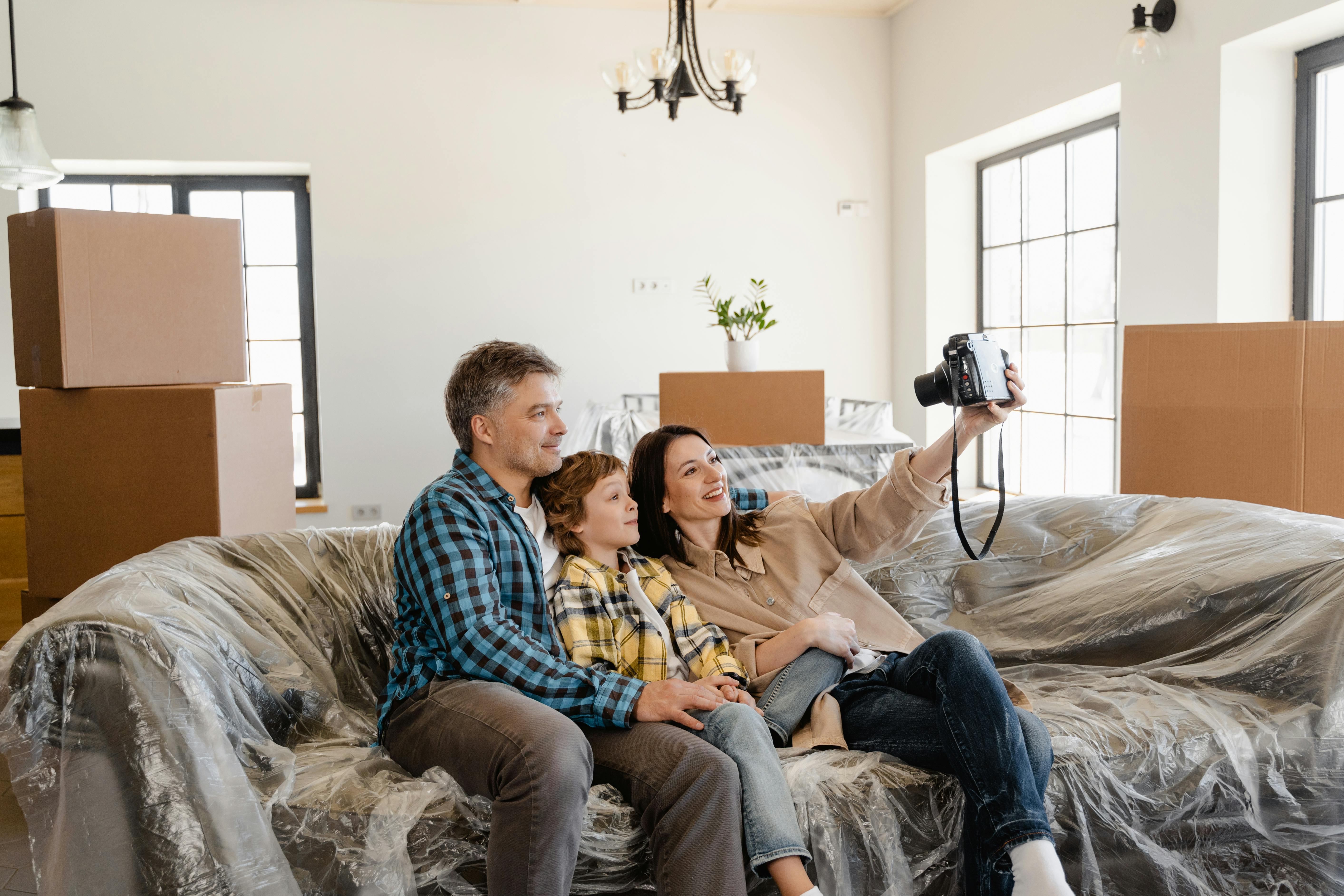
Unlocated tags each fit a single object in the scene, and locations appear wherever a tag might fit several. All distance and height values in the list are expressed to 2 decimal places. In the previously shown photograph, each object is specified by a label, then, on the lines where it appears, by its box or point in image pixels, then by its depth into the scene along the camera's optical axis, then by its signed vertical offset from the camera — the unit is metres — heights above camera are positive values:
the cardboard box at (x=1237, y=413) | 1.78 -0.07
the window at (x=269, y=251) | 4.26 +0.60
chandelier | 3.07 +0.98
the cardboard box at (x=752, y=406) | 2.41 -0.06
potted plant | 2.52 +0.13
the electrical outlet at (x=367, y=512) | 4.40 -0.56
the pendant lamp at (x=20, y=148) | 2.64 +0.64
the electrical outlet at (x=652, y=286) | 4.50 +0.43
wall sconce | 2.77 +0.92
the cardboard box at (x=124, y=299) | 1.76 +0.17
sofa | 1.22 -0.50
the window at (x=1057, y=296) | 3.51 +0.31
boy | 1.51 -0.34
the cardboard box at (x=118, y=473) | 1.79 -0.16
